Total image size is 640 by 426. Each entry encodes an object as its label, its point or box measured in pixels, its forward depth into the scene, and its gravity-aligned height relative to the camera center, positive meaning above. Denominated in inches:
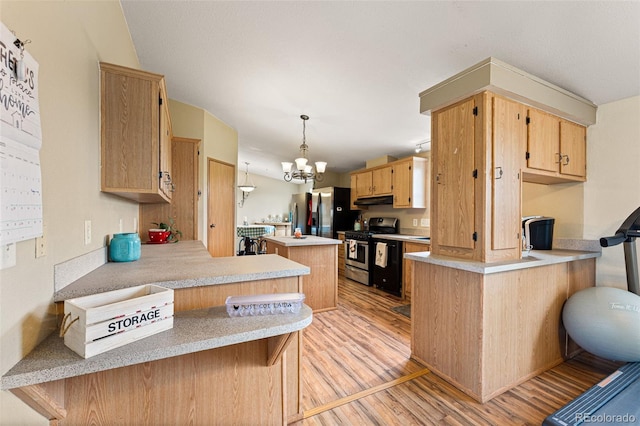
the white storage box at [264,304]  45.2 -16.4
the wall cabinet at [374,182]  191.6 +23.4
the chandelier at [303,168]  149.3 +26.1
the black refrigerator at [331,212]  237.0 -0.4
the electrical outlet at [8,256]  28.1 -5.1
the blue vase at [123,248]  65.6 -9.5
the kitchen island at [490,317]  71.1 -31.5
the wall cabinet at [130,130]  61.6 +19.7
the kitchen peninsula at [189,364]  33.6 -26.0
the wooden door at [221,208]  177.3 +2.0
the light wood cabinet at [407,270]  151.6 -34.6
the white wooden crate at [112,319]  32.4 -14.6
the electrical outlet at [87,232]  52.7 -4.4
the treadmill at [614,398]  56.4 -44.4
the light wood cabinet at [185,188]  136.6 +12.2
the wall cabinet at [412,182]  172.6 +19.9
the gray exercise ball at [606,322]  73.5 -32.3
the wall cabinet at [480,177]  75.0 +10.6
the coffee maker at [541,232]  103.7 -7.7
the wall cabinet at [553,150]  84.9 +22.0
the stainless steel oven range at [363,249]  183.6 -27.1
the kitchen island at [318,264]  132.6 -27.9
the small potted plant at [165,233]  116.3 -10.2
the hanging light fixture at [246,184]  364.6 +38.6
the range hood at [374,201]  192.1 +8.8
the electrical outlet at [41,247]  35.1 -5.1
